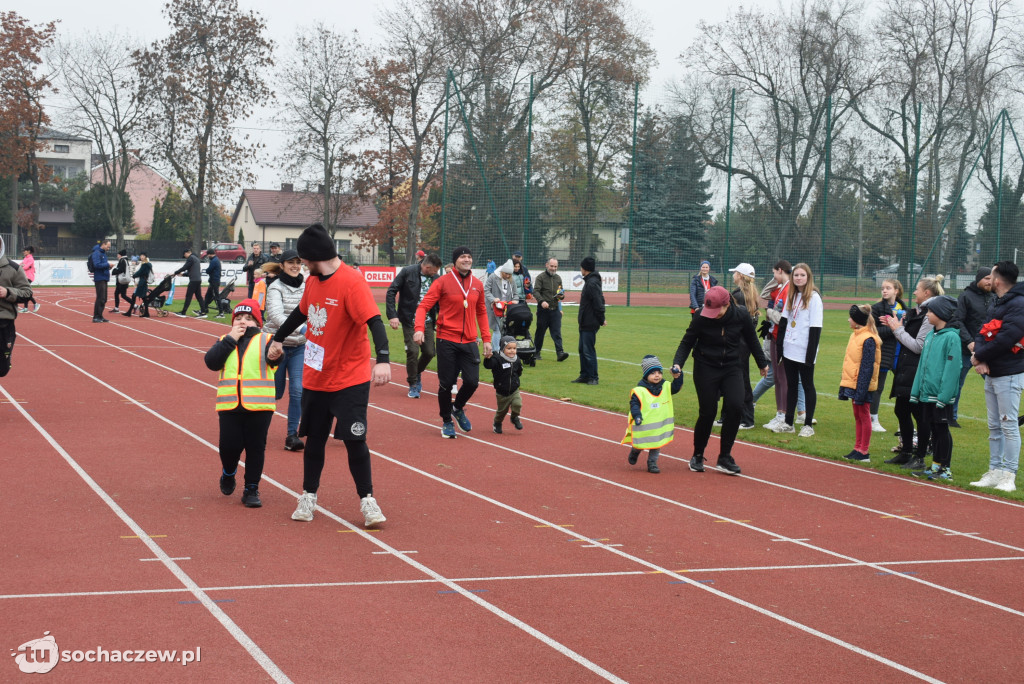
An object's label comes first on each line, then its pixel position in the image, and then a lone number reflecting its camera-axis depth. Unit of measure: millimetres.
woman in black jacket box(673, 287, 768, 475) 9180
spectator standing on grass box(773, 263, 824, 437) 10883
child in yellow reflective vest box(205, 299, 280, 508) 7227
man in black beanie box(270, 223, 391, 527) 6668
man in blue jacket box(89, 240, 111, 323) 23688
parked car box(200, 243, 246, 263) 66125
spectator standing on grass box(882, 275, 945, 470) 9445
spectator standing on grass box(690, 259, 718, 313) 15495
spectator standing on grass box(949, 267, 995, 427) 10367
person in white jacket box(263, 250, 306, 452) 9109
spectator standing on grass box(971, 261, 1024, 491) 8406
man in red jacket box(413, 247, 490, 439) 10516
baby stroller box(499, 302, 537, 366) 16500
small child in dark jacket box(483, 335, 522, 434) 10727
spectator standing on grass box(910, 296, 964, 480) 8898
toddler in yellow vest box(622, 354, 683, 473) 9352
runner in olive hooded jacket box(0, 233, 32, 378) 10195
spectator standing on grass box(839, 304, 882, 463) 9953
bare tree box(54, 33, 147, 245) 51894
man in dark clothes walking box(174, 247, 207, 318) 26516
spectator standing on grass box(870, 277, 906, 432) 10719
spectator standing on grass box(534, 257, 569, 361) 18156
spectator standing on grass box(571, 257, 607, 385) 15297
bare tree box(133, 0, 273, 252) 49906
